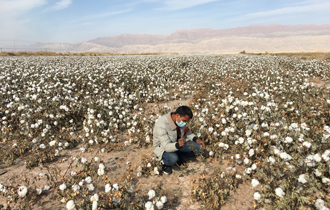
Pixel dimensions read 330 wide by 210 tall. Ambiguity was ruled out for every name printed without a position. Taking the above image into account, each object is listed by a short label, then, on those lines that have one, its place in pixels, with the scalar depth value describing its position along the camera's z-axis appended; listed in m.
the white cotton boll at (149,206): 2.93
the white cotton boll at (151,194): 3.14
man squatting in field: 3.96
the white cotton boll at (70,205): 2.93
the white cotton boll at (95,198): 3.00
